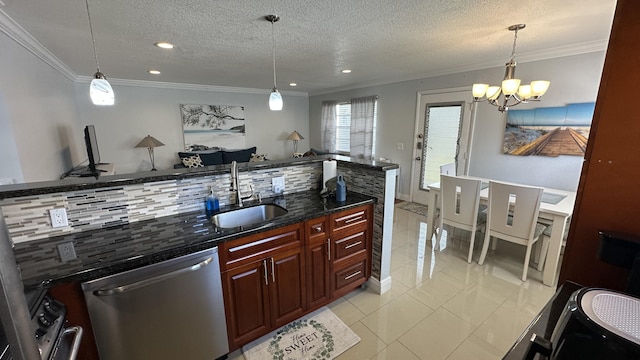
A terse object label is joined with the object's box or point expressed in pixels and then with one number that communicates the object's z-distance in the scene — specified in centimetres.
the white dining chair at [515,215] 237
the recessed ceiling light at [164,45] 257
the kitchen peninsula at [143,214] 125
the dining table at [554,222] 233
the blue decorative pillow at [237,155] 572
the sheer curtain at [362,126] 530
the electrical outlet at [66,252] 124
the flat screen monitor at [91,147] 307
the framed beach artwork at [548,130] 291
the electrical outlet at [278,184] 221
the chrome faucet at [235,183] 193
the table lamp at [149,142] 486
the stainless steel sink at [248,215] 188
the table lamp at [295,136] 649
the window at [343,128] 610
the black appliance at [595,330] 52
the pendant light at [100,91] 147
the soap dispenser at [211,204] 185
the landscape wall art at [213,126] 547
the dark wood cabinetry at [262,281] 156
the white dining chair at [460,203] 272
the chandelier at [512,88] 227
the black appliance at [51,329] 85
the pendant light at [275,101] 212
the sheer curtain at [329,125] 632
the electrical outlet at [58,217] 143
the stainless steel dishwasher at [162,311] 122
